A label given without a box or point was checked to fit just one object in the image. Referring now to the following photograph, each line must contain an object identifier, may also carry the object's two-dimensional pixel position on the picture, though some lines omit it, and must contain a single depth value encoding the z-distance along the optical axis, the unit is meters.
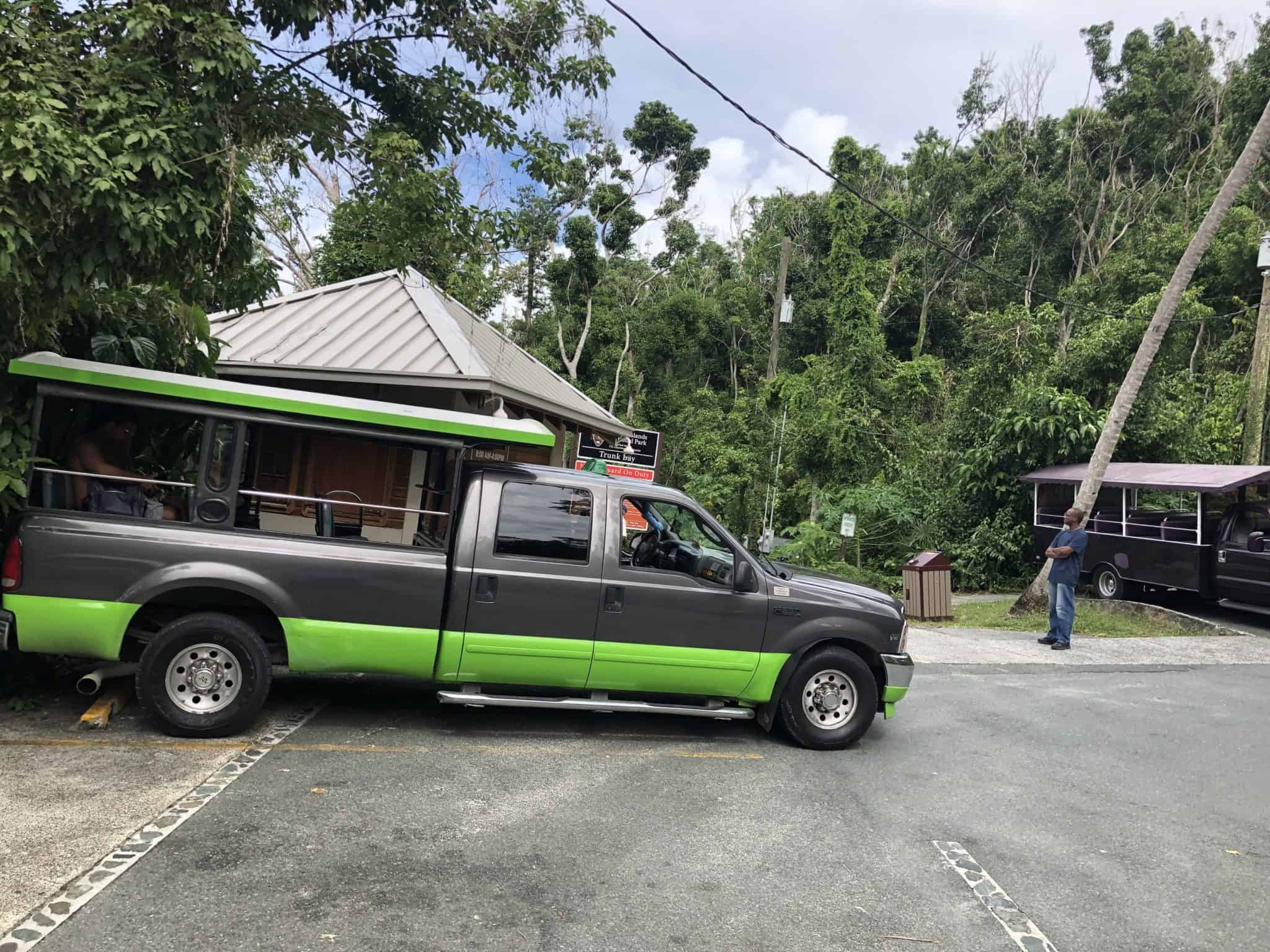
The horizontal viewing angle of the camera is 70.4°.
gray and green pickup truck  5.32
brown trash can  13.38
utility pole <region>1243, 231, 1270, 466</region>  17.66
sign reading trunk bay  14.77
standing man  10.88
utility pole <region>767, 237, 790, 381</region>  24.75
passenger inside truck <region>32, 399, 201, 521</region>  5.45
